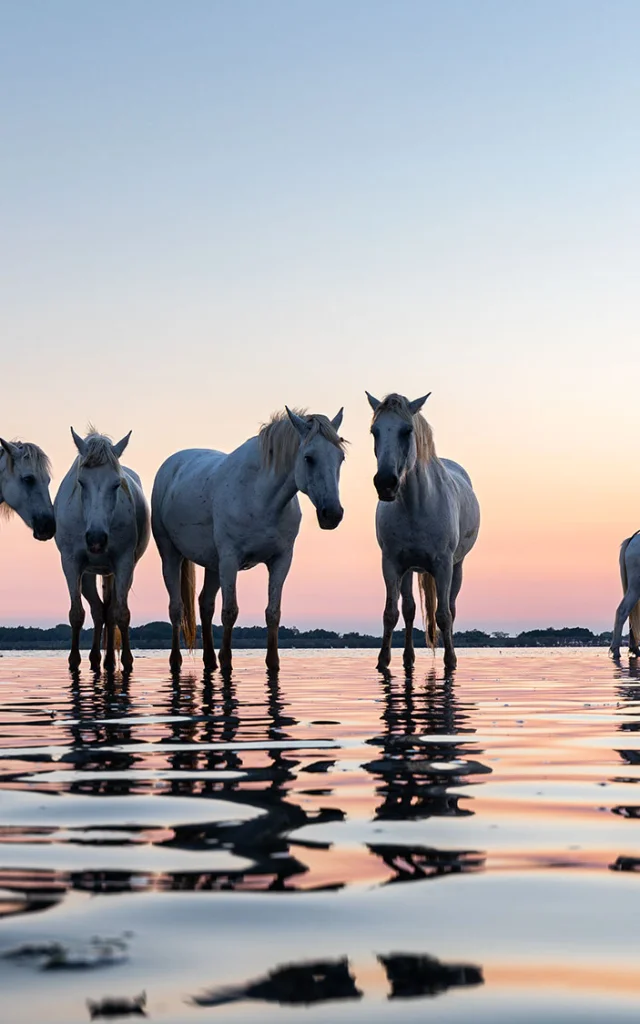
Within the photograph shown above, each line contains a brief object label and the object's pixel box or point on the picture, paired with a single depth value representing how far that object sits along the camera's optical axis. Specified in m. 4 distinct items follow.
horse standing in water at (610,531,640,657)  19.05
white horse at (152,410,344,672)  11.56
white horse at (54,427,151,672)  12.30
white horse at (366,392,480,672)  12.30
